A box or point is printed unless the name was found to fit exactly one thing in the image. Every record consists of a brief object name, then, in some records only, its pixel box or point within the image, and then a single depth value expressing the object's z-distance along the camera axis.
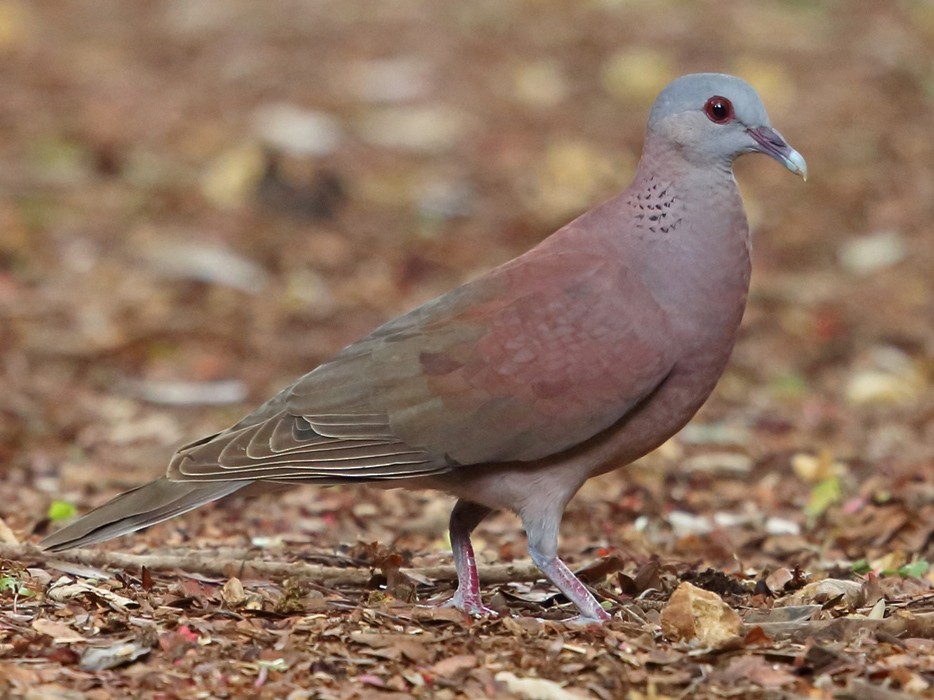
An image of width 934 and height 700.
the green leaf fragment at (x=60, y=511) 12.26
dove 9.77
